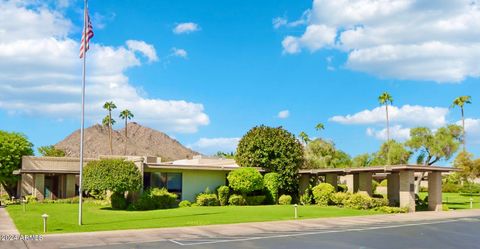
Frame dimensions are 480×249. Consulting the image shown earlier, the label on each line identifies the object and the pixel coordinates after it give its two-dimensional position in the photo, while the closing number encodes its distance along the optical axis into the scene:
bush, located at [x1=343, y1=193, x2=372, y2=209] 35.41
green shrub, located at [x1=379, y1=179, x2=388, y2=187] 66.89
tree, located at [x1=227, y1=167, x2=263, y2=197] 39.01
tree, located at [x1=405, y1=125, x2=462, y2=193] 63.41
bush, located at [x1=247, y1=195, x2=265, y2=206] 40.16
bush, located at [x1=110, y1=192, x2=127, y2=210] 35.31
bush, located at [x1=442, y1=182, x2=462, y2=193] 68.25
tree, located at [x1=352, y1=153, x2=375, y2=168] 71.66
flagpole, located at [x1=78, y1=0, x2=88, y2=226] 23.84
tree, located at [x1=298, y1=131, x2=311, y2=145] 86.94
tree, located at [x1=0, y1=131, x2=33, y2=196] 47.64
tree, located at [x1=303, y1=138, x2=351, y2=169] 63.87
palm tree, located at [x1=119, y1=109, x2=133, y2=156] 86.25
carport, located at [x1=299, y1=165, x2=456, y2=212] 34.88
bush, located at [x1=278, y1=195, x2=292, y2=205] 40.84
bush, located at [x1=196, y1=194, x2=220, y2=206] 38.25
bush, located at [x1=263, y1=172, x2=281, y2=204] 41.56
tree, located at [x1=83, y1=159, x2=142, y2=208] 33.34
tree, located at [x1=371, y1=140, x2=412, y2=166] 65.96
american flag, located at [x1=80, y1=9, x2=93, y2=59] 24.06
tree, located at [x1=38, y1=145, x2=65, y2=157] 81.41
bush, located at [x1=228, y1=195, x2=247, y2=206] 39.03
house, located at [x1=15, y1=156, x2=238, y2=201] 38.47
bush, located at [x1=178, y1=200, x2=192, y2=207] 37.56
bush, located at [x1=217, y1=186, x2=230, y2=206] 39.36
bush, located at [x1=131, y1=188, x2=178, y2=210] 34.66
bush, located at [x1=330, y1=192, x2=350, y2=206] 37.14
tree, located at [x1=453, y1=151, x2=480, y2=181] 60.12
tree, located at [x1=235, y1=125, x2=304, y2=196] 42.75
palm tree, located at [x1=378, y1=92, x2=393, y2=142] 75.06
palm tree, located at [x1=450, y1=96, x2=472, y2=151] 78.50
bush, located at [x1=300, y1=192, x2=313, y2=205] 41.72
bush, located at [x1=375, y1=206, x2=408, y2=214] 33.62
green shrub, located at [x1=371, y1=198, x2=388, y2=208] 35.65
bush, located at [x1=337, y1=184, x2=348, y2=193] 43.63
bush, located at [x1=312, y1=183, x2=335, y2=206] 38.75
